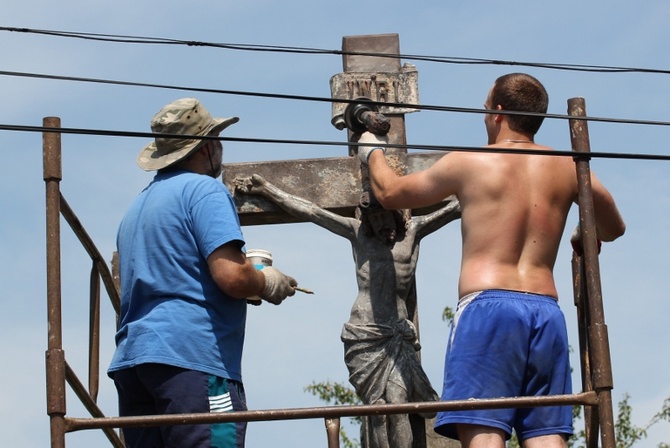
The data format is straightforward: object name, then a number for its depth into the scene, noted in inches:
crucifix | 442.1
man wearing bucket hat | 332.6
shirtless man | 338.3
